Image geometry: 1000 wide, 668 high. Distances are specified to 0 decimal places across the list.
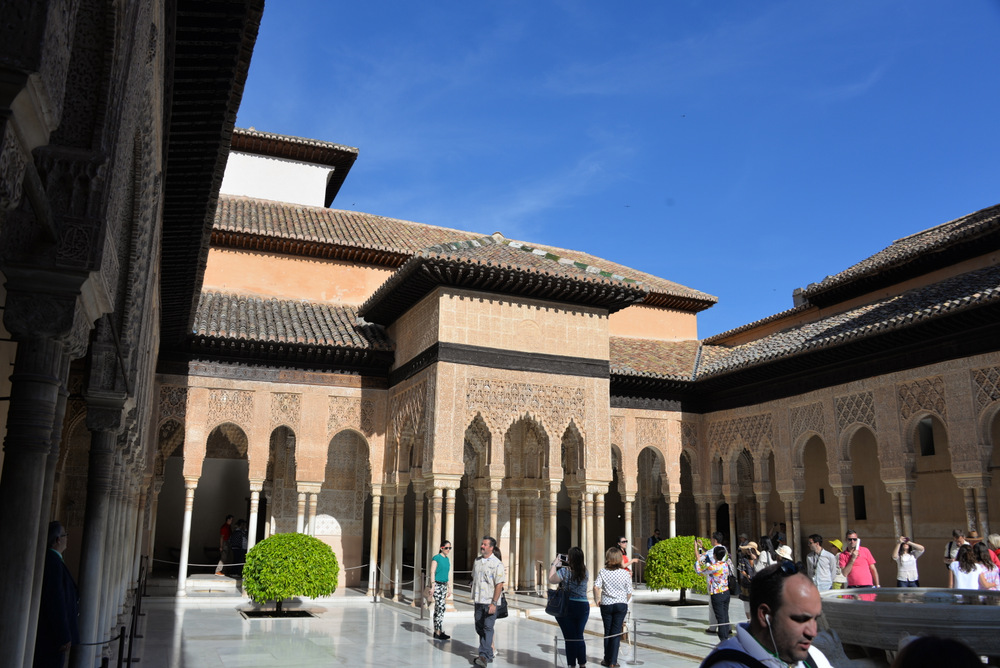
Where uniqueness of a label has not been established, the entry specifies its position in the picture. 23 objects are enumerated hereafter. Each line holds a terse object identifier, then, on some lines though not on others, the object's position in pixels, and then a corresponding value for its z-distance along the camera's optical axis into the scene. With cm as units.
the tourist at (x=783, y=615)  221
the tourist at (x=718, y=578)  903
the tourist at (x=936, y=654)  166
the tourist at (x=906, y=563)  1054
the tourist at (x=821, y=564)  915
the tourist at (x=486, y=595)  842
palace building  375
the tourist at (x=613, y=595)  797
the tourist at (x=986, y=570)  843
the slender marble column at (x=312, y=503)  1514
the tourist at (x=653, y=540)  1874
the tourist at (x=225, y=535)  1725
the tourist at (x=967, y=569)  841
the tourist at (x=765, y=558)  1014
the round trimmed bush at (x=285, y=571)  1196
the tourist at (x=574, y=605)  757
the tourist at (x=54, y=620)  484
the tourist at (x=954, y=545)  995
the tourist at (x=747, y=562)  959
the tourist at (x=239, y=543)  1677
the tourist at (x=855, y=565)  947
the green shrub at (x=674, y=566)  1409
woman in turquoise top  1015
